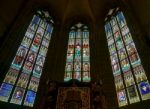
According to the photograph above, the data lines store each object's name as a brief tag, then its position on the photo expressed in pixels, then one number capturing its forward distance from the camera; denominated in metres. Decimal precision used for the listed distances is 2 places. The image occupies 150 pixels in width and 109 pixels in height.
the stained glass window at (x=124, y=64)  4.67
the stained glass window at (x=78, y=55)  5.78
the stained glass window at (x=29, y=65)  4.86
